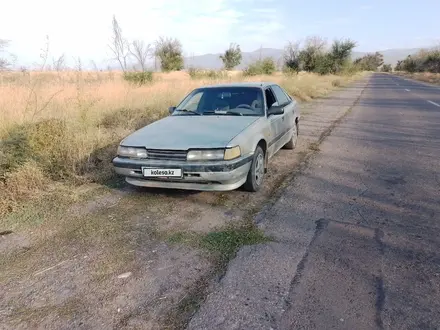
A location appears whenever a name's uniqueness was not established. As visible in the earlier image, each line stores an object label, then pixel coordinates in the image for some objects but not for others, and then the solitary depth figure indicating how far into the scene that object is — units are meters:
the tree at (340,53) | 44.31
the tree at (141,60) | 19.14
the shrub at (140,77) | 16.87
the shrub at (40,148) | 4.89
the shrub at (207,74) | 21.54
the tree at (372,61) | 117.62
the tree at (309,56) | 39.14
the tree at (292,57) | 38.62
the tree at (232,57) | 39.66
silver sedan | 4.04
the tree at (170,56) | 37.78
